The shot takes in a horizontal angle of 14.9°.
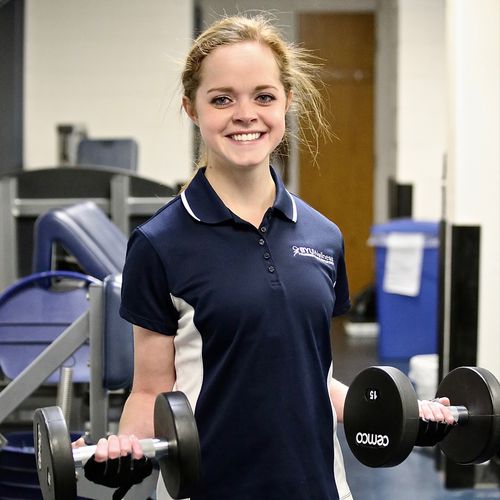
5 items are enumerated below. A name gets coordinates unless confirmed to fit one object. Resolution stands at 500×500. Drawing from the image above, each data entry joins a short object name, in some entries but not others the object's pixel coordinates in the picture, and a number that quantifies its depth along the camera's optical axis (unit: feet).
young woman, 8.20
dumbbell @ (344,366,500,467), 8.63
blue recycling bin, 24.15
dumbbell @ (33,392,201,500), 7.98
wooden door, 34.42
